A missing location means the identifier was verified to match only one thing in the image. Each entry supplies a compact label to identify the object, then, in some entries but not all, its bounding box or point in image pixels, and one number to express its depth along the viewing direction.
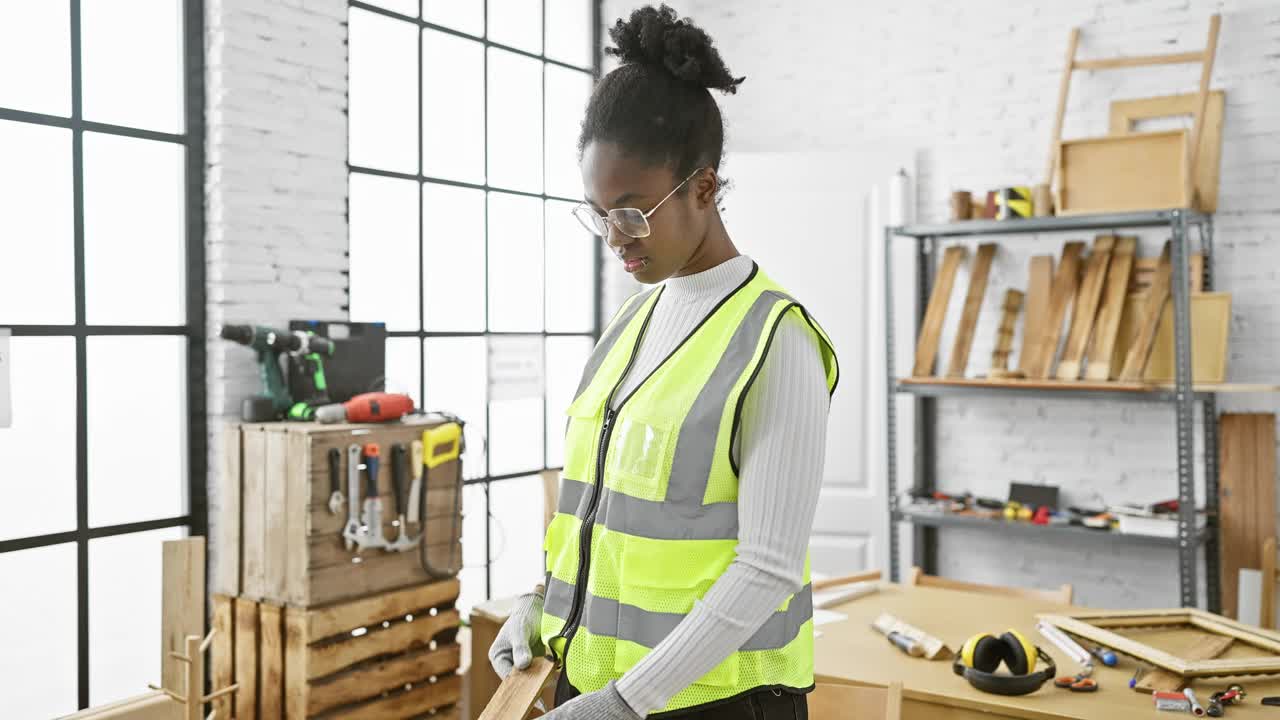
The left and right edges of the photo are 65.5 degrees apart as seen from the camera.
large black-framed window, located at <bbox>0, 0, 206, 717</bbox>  2.71
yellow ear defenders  1.95
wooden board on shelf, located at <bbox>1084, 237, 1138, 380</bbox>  3.84
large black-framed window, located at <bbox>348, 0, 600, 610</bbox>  3.66
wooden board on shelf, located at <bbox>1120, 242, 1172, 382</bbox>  3.75
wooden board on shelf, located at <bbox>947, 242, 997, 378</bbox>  4.20
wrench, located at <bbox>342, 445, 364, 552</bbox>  2.77
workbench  1.90
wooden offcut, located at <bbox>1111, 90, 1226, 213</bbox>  3.78
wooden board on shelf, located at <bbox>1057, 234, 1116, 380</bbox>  3.90
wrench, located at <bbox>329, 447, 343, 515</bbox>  2.73
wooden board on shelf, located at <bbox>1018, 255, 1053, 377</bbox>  4.07
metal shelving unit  3.57
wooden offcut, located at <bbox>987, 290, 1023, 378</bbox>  4.19
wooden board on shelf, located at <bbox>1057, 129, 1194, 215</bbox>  3.58
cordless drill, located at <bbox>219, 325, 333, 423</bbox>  2.87
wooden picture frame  1.97
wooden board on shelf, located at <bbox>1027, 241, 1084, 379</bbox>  4.01
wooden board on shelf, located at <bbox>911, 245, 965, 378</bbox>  4.25
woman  1.12
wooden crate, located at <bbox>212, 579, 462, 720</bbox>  2.71
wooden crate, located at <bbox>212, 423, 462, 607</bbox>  2.70
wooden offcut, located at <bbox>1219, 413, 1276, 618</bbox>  3.73
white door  4.44
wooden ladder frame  3.70
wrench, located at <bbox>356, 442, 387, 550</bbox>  2.81
